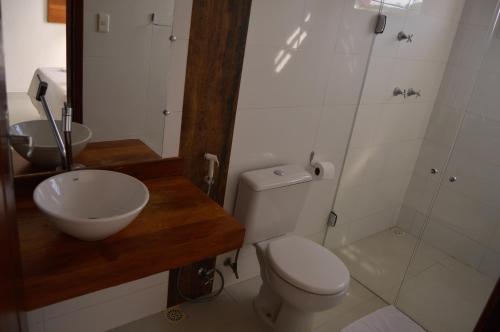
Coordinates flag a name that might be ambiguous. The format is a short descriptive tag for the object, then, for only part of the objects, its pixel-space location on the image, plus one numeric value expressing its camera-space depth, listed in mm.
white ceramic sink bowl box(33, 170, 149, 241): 1241
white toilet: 1837
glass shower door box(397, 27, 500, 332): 2467
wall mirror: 1363
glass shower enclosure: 2480
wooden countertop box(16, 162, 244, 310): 1122
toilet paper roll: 2324
